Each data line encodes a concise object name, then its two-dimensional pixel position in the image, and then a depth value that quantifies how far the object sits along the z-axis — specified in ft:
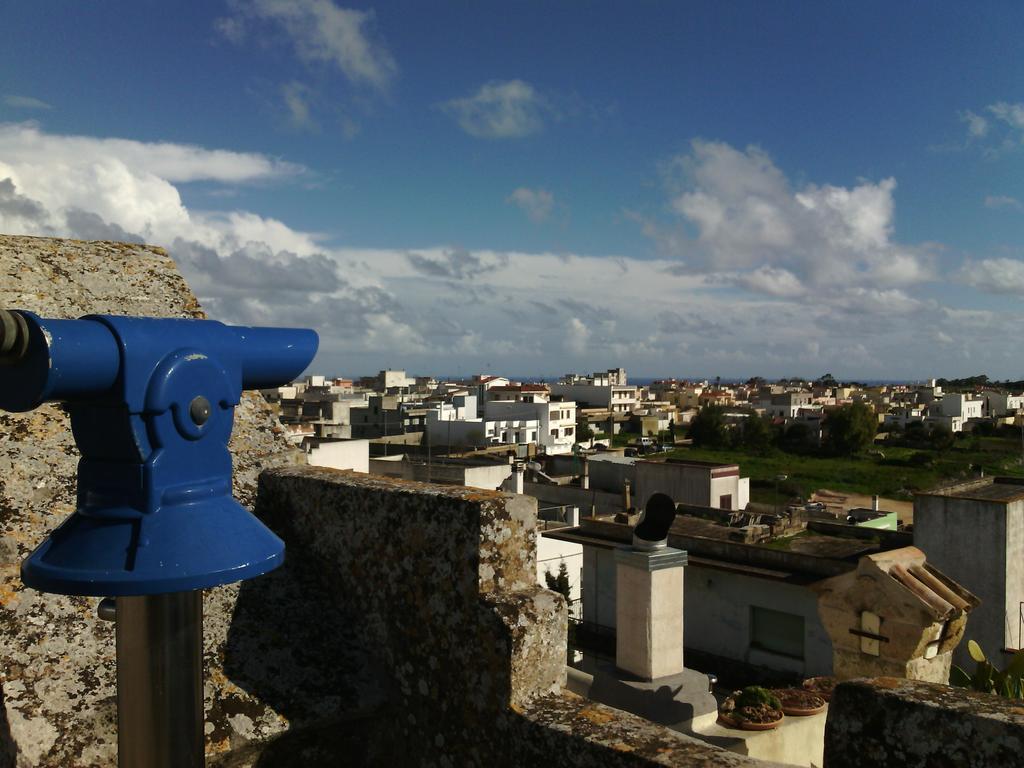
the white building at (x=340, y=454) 84.99
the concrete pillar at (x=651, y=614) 24.62
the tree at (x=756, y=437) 303.48
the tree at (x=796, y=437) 312.91
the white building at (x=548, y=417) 257.34
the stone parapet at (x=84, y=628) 9.75
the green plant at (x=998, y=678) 20.65
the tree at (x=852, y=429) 288.51
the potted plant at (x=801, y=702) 21.76
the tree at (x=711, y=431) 308.40
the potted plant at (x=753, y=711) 20.45
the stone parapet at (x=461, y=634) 8.75
